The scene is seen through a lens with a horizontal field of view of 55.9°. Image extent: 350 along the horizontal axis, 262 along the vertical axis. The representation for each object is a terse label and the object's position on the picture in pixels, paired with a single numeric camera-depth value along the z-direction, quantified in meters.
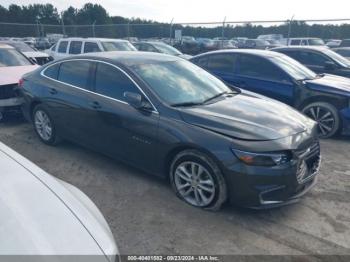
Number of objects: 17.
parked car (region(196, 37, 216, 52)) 23.66
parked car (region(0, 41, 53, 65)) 11.77
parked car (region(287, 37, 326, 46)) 22.55
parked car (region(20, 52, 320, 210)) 3.31
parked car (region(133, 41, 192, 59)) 13.94
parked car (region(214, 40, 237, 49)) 22.96
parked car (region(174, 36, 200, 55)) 23.60
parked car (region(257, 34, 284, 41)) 30.98
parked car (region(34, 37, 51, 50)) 24.61
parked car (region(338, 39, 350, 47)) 18.29
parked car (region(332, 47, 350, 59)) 12.87
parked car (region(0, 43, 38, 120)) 6.25
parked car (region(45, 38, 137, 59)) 11.23
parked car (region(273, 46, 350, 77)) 8.23
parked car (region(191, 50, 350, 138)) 6.15
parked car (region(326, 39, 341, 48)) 23.47
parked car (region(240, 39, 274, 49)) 24.41
